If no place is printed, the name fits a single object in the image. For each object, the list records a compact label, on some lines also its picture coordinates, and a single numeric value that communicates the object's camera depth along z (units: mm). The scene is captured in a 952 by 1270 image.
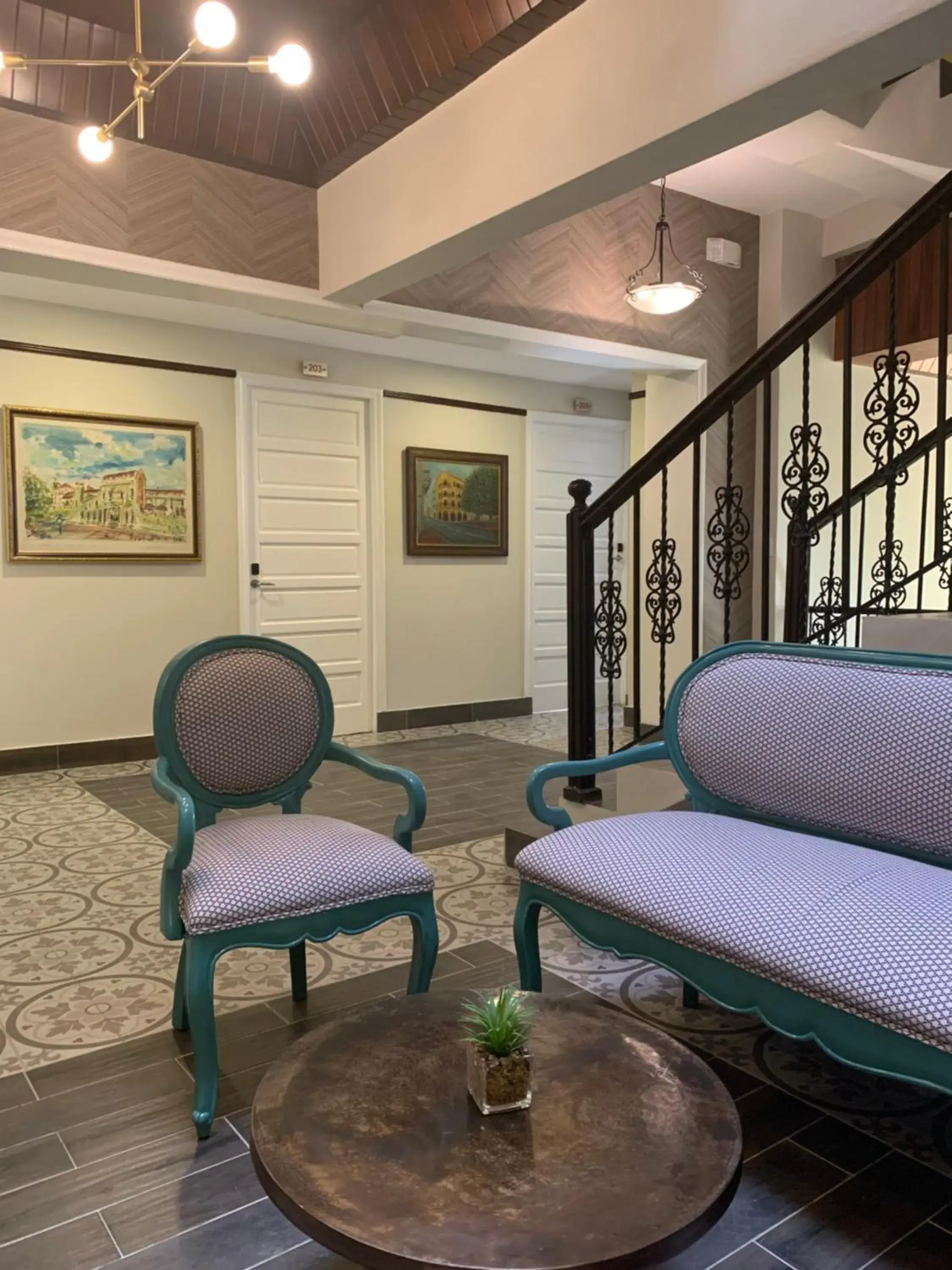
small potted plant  1285
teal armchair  1884
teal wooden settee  1540
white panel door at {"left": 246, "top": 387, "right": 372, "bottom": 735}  5992
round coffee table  1049
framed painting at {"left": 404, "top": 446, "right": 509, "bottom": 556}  6609
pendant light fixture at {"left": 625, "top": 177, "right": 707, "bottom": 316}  4531
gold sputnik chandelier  2248
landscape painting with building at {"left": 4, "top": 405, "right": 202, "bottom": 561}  5164
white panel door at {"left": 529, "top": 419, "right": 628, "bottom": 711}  7230
